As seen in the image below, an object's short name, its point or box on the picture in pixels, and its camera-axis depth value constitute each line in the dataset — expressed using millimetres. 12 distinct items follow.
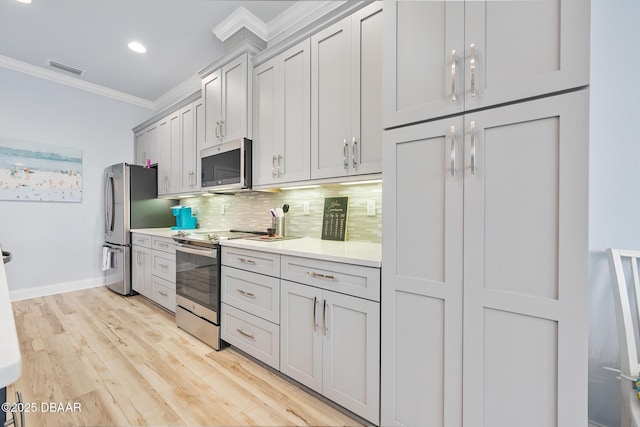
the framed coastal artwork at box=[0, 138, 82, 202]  3170
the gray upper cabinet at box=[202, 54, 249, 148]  2428
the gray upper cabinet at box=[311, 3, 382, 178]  1685
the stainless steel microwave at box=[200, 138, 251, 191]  2406
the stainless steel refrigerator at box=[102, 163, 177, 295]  3477
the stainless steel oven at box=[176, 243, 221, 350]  2152
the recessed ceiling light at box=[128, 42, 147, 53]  2826
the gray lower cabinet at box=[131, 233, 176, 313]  2809
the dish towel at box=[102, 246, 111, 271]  3633
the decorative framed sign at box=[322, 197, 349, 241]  2111
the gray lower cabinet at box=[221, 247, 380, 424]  1358
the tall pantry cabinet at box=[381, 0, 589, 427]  904
